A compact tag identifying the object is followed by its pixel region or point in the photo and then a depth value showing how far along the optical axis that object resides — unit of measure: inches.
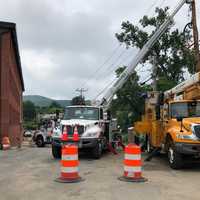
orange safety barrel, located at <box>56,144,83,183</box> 263.6
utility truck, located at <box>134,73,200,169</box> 324.1
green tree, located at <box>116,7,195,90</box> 1101.6
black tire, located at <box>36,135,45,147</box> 849.3
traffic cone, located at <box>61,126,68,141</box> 414.8
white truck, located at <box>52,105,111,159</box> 417.5
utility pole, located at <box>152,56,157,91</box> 876.9
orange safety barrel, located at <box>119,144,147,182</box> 265.7
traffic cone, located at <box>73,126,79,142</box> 412.0
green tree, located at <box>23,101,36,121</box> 3980.7
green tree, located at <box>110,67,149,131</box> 1100.7
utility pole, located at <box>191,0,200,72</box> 624.1
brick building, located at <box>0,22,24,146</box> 781.9
